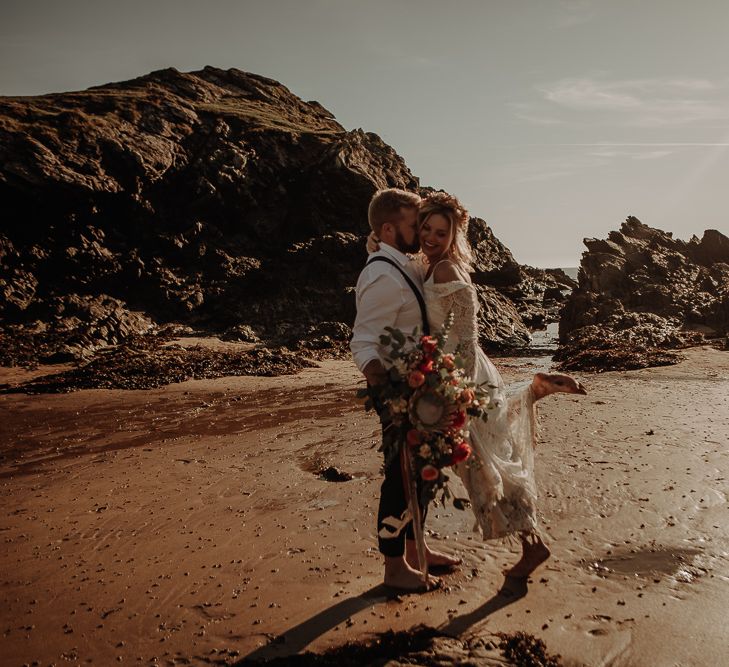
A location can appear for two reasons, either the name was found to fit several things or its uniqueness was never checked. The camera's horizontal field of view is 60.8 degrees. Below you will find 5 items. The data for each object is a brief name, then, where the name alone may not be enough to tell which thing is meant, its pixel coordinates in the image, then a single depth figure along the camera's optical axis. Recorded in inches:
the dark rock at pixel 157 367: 490.9
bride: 140.9
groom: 138.9
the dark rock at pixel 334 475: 237.0
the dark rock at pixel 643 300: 684.7
